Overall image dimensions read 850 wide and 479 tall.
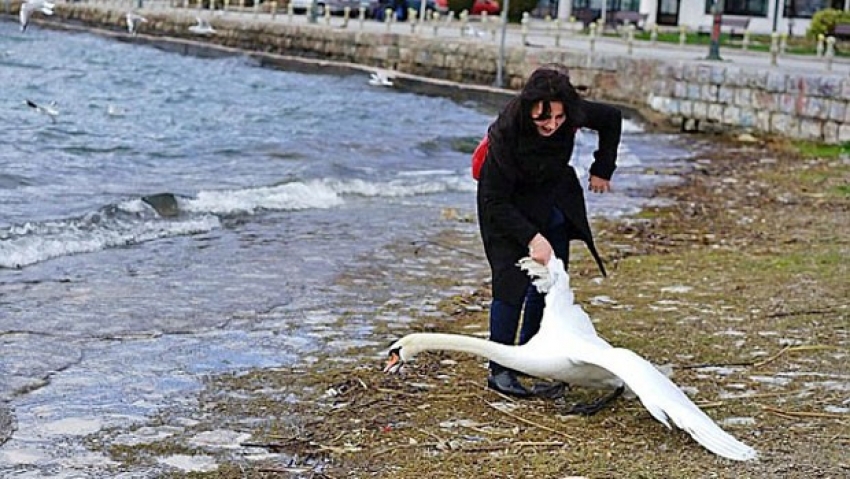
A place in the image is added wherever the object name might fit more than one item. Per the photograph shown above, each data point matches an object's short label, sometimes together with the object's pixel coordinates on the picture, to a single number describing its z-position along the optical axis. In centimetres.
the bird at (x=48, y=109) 2182
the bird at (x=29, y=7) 2536
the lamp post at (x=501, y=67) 3064
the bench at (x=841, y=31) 3525
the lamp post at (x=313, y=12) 4131
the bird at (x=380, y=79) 3156
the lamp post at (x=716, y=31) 2585
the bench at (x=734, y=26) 4134
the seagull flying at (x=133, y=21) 4328
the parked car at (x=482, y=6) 4856
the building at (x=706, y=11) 4388
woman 560
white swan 521
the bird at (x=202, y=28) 4266
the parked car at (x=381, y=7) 4722
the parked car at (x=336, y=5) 4684
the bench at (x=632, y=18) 4472
